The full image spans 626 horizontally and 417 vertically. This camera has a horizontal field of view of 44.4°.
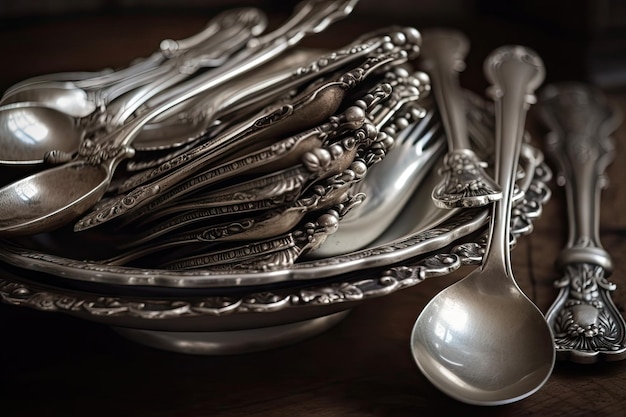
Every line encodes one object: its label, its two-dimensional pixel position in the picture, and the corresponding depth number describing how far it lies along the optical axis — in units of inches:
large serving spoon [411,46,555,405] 12.6
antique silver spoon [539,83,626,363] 14.1
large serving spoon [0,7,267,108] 19.5
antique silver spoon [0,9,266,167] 17.0
